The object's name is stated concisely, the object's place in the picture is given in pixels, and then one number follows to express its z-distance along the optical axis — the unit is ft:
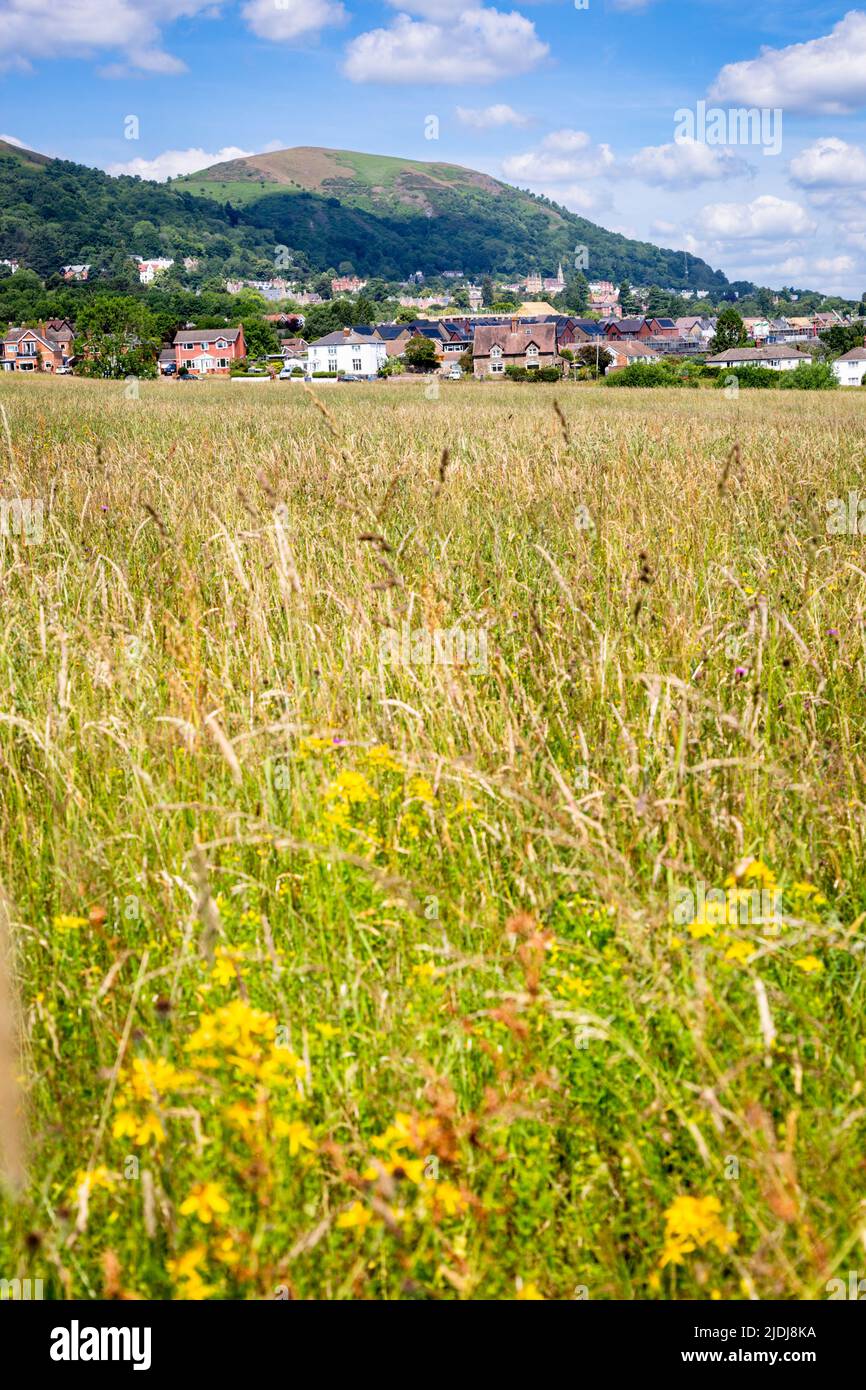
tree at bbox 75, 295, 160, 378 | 213.05
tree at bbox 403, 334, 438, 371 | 273.75
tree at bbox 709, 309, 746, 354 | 328.70
